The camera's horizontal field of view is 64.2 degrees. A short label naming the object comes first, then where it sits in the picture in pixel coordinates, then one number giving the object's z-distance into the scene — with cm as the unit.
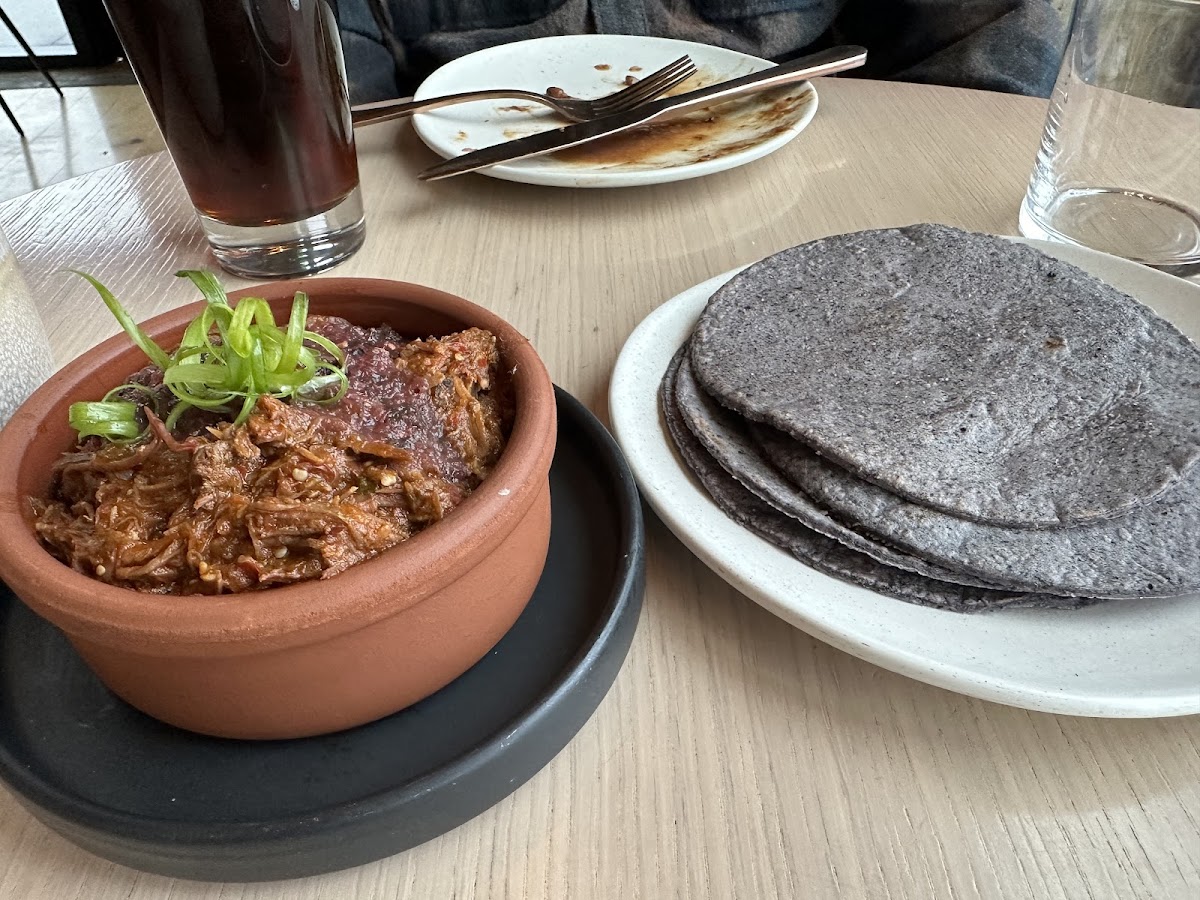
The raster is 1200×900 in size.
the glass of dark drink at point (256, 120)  32
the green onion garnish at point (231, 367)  21
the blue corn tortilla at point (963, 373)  25
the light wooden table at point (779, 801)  20
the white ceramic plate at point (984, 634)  21
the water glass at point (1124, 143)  40
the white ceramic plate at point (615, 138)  44
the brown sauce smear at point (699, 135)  46
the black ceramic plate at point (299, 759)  19
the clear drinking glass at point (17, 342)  27
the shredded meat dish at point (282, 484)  20
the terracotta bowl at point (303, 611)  18
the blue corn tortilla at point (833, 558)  24
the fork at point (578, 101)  48
